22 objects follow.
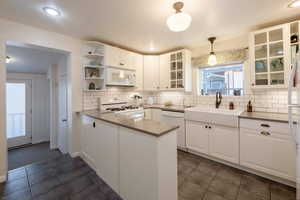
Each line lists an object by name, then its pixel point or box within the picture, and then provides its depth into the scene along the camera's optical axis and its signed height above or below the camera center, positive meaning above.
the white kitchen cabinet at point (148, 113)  3.21 -0.33
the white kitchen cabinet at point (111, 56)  2.74 +0.96
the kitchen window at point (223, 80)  2.74 +0.45
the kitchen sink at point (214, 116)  2.10 -0.30
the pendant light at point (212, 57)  2.60 +0.85
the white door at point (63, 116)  2.84 -0.35
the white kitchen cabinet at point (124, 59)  2.99 +0.97
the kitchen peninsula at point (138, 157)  1.15 -0.59
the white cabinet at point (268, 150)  1.68 -0.71
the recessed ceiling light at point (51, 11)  1.69 +1.19
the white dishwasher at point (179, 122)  2.73 -0.49
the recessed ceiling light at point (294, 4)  1.61 +1.20
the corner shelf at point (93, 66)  2.68 +0.71
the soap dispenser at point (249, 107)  2.42 -0.15
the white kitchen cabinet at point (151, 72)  3.58 +0.77
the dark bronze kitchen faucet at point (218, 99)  2.82 +0.01
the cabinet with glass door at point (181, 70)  3.06 +0.71
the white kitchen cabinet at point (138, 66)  3.26 +0.88
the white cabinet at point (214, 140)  2.12 -0.73
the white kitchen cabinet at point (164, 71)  3.36 +0.74
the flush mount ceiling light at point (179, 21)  1.40 +0.86
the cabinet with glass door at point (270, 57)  1.97 +0.67
